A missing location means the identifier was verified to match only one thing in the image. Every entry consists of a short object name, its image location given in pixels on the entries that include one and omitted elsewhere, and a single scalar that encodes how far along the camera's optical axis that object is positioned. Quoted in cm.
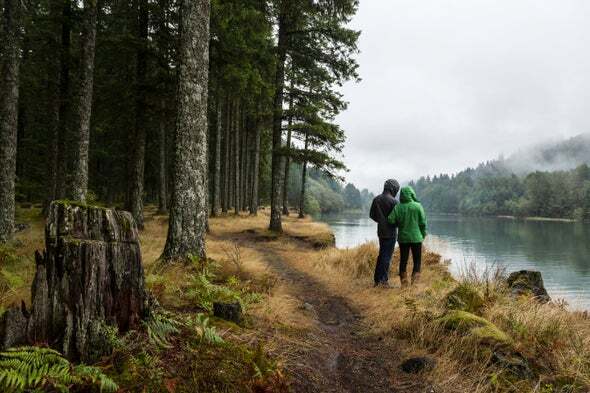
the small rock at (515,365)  428
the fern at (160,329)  306
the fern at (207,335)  329
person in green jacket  799
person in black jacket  821
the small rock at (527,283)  815
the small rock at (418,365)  441
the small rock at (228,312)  436
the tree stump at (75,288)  275
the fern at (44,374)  223
